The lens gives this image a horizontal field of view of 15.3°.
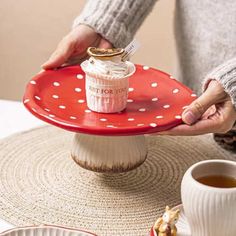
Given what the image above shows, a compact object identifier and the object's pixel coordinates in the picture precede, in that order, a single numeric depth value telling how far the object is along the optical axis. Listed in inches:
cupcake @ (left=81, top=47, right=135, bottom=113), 41.4
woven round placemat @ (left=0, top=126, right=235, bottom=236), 39.7
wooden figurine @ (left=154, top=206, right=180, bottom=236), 35.2
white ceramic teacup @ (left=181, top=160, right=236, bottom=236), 34.8
